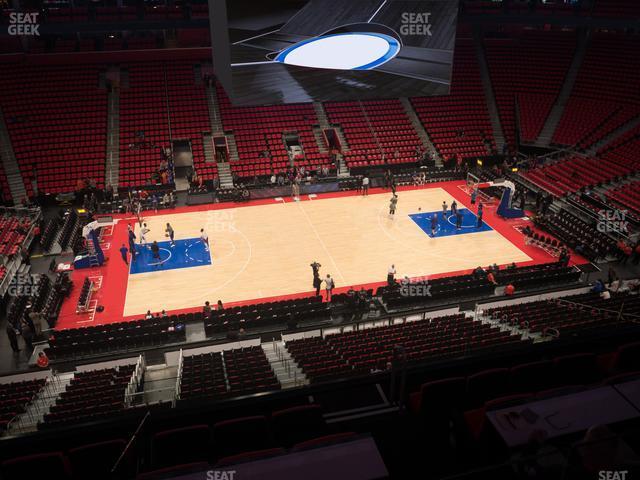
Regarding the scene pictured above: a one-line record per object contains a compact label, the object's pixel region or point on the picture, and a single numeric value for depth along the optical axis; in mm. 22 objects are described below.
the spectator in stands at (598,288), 18311
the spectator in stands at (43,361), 15172
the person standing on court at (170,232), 22719
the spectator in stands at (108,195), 27641
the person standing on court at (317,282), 19045
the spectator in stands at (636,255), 21438
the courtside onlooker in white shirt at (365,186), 29125
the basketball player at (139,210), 25484
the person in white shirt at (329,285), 18672
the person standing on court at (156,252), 21438
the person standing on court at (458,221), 24719
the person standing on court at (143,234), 23072
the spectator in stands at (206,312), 17078
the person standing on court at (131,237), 21859
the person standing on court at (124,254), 21153
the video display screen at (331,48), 18188
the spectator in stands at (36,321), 16672
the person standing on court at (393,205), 25859
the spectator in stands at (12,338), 15859
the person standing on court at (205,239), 22491
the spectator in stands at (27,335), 16250
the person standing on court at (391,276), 19141
